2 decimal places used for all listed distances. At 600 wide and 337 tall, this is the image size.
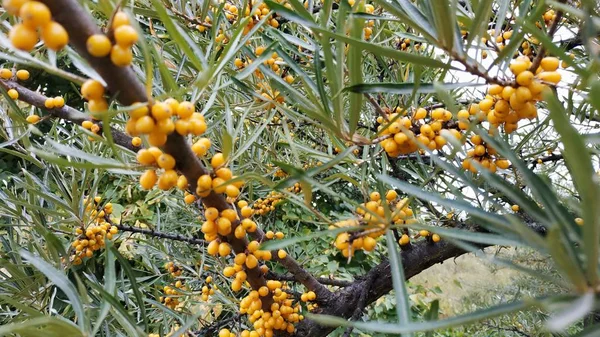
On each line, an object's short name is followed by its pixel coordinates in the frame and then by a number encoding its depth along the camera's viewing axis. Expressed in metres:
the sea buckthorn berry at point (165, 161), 0.36
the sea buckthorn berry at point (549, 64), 0.36
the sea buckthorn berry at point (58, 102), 0.68
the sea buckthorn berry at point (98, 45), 0.27
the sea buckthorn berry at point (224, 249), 0.49
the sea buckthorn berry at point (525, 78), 0.35
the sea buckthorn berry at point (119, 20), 0.27
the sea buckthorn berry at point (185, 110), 0.34
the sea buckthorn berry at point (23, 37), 0.25
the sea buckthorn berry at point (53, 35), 0.25
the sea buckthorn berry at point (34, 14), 0.25
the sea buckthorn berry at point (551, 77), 0.35
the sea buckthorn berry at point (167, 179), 0.37
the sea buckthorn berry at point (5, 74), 0.73
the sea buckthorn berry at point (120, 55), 0.28
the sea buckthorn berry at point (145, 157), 0.37
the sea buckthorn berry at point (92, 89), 0.29
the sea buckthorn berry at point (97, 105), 0.30
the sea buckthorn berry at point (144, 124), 0.30
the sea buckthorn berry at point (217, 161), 0.42
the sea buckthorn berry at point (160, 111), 0.31
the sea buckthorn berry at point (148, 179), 0.38
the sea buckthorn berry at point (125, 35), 0.27
